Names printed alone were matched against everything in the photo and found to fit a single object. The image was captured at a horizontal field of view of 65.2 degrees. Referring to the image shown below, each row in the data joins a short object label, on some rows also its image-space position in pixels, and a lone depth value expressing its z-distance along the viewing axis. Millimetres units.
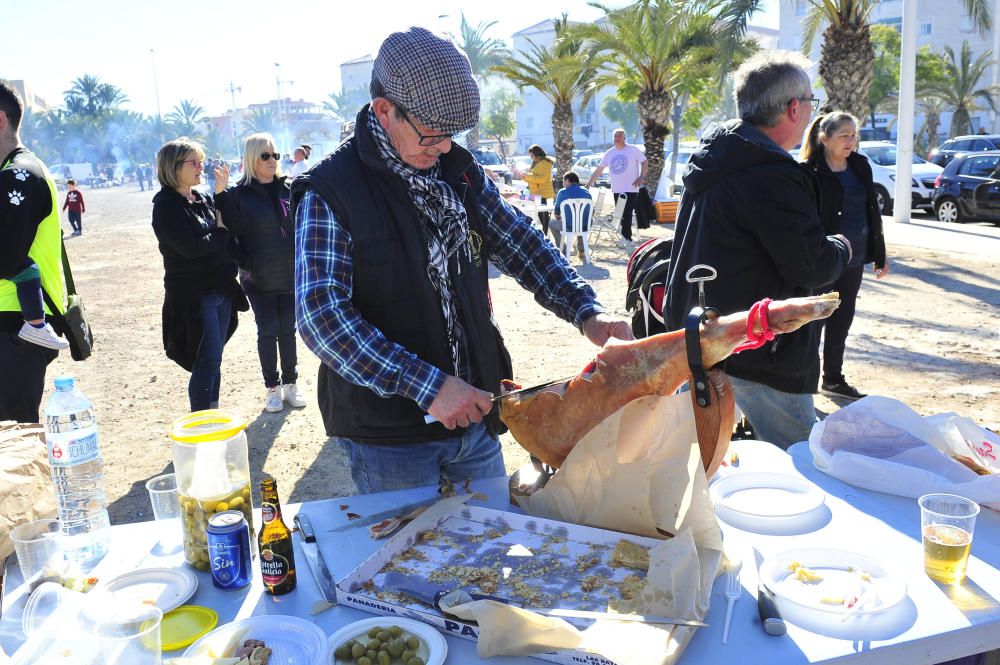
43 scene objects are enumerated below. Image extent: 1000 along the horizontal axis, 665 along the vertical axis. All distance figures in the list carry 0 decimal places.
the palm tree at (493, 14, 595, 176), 19828
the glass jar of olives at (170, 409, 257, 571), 1786
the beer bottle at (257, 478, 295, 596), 1688
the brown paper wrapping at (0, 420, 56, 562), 1872
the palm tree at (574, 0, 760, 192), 17062
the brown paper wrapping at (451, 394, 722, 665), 1436
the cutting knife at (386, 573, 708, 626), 1497
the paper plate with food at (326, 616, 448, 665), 1436
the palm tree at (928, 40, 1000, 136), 36812
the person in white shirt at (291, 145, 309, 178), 14117
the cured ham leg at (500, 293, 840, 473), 1724
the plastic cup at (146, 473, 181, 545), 2074
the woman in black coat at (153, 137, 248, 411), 4820
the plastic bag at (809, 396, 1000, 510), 2100
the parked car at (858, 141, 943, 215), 16641
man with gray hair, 2748
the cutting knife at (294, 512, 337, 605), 1708
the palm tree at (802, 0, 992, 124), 13570
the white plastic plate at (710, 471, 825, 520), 2008
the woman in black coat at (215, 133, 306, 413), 5539
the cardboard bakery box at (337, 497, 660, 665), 1611
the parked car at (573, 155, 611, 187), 29150
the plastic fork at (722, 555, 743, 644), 1591
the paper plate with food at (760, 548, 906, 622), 1554
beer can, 1695
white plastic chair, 11703
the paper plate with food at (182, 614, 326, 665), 1473
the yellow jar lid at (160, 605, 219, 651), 1552
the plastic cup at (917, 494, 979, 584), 1678
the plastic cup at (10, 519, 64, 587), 1750
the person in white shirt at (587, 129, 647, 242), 13359
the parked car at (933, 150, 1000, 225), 14391
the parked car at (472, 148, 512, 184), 25219
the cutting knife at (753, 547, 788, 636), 1503
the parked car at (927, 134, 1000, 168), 18938
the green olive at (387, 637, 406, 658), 1439
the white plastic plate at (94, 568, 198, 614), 1703
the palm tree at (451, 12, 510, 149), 52938
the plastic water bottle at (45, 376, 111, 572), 1848
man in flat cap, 2025
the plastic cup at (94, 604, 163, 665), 1295
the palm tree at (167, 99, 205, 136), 95875
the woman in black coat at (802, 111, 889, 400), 5371
